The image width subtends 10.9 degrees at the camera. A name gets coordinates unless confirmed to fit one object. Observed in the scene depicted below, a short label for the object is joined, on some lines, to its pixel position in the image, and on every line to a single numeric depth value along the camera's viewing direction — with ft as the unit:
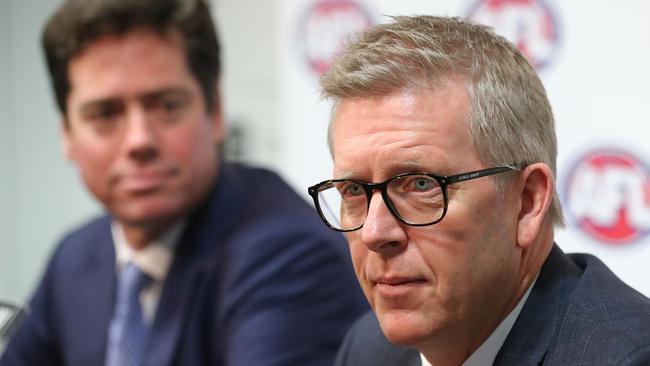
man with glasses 9.38
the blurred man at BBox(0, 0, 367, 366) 10.92
